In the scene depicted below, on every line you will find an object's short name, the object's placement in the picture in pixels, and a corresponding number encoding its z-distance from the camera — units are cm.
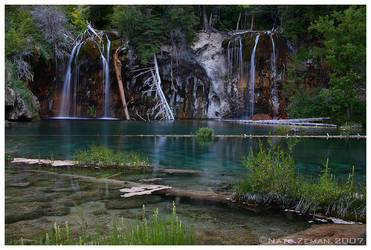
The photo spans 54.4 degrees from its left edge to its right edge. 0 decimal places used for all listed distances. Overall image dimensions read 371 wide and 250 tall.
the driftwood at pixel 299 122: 2333
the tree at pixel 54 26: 3067
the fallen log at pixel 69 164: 877
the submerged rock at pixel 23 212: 491
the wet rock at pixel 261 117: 3413
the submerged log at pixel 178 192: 604
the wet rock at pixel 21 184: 675
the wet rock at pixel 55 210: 513
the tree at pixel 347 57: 2308
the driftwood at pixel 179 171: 870
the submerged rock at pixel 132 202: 551
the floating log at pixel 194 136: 1586
